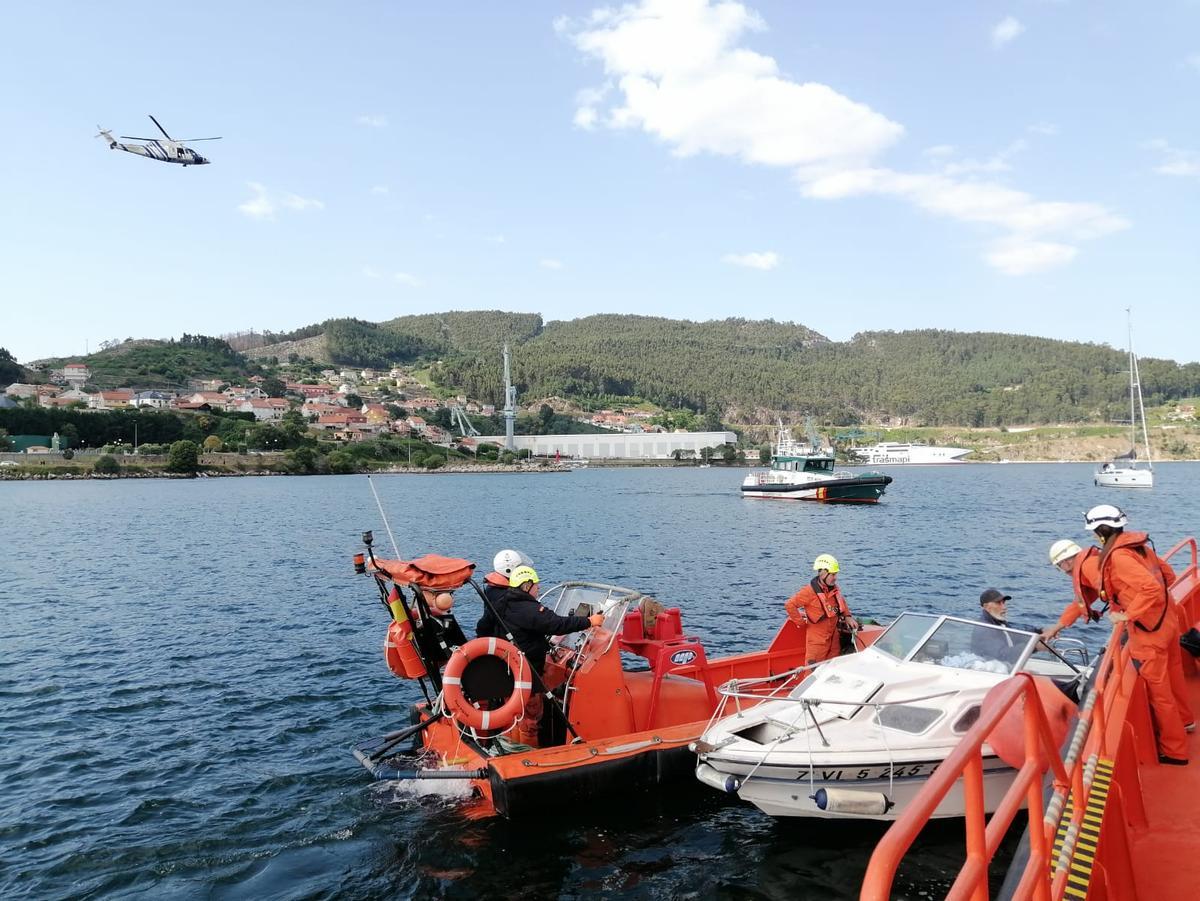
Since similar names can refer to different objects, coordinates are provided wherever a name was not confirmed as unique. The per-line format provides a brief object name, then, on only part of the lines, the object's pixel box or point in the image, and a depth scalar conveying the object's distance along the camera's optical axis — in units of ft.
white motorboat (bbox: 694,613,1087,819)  26.63
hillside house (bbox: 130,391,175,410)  556.10
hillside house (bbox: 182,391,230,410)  562.71
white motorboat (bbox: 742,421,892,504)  222.07
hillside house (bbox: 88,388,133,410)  539.70
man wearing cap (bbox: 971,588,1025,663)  28.91
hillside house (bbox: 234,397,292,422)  585.22
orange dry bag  32.45
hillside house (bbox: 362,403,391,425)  625.41
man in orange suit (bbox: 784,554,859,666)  37.91
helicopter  190.08
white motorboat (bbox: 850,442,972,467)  635.74
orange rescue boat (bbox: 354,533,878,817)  30.60
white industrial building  635.25
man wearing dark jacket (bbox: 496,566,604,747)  31.83
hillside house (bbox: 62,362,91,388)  631.15
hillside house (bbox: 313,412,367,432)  578.25
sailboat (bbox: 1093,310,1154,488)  274.77
